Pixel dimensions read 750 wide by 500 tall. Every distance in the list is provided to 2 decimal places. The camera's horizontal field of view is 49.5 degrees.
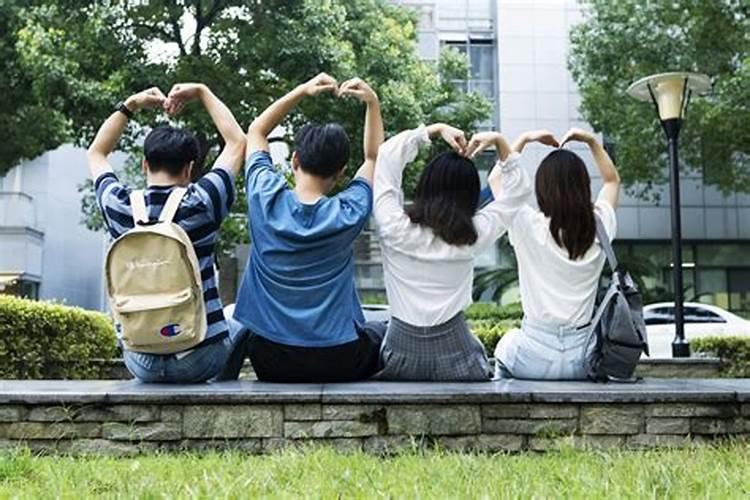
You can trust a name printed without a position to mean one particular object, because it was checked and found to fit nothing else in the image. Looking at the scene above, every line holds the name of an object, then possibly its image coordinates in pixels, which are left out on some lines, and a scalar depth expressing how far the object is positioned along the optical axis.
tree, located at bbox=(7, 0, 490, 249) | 12.96
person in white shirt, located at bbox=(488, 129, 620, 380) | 4.07
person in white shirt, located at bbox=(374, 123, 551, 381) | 3.96
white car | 13.29
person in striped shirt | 3.69
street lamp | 8.66
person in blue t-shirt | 3.78
